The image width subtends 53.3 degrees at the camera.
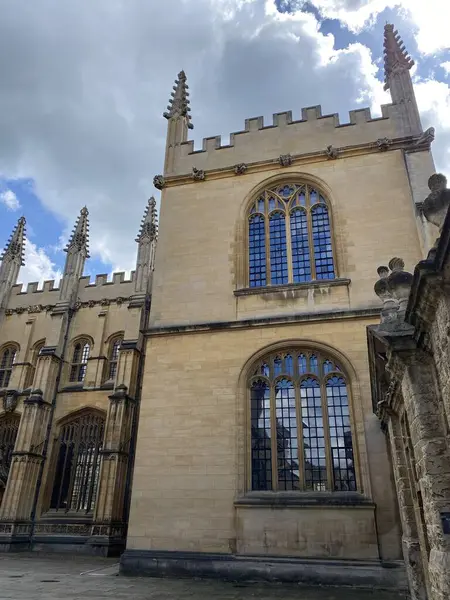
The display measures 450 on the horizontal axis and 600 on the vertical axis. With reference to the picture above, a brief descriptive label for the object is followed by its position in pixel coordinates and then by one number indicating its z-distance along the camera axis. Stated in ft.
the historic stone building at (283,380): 23.66
